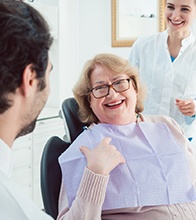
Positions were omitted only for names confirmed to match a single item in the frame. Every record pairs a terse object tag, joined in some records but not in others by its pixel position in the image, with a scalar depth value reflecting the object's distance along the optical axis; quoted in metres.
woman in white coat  1.97
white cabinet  2.83
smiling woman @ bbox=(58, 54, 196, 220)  1.39
